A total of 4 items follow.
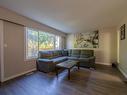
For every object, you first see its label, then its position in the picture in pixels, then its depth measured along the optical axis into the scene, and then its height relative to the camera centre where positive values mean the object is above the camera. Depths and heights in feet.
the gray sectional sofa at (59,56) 8.94 -1.68
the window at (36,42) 9.23 +1.00
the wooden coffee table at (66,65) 7.49 -2.12
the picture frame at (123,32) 8.28 +2.04
